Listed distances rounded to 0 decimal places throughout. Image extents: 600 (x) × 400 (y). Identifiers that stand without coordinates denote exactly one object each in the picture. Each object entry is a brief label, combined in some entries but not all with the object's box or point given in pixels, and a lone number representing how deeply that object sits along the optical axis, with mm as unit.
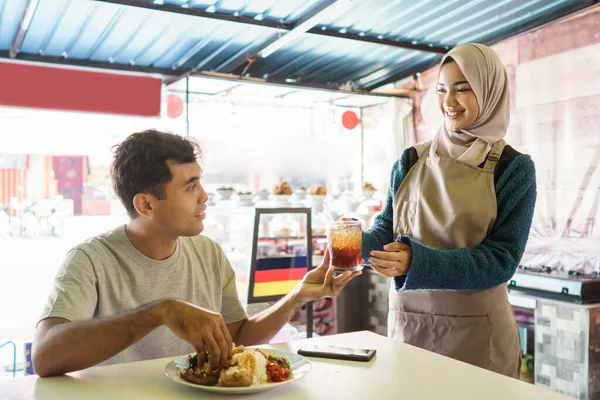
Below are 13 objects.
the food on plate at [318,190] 5195
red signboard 4523
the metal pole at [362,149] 5969
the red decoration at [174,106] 4938
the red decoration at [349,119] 5867
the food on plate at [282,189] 5066
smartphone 1555
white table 1285
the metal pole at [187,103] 4773
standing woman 1975
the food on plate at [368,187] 5516
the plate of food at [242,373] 1291
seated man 1631
